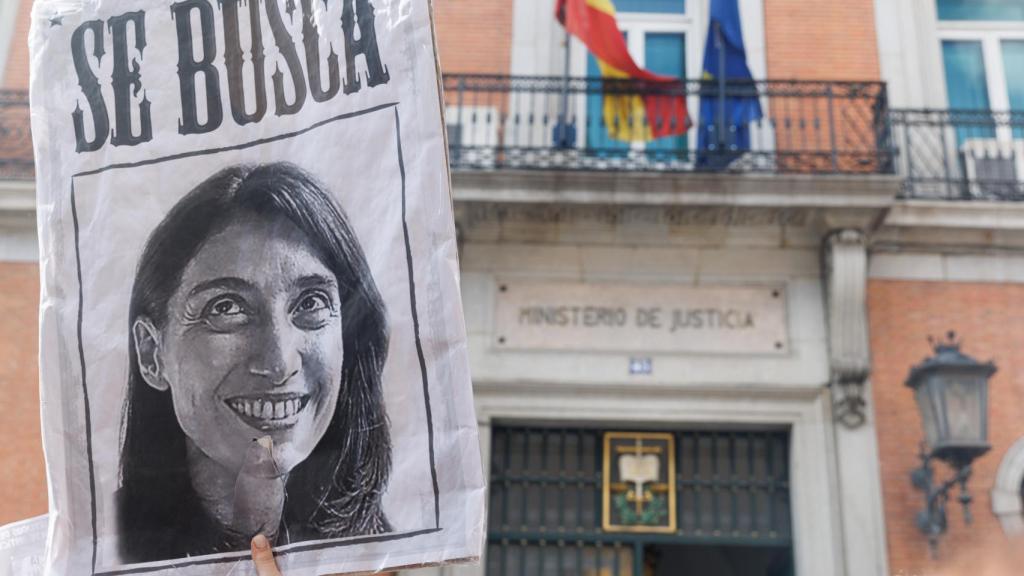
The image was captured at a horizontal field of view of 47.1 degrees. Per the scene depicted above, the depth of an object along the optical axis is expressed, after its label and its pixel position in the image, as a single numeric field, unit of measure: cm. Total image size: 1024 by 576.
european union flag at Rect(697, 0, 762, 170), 876
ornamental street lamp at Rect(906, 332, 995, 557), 720
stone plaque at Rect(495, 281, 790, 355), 848
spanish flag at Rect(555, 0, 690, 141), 891
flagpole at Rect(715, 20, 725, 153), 871
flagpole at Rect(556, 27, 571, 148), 874
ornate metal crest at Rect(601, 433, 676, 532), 838
